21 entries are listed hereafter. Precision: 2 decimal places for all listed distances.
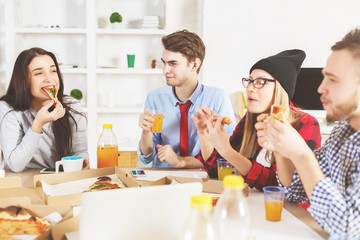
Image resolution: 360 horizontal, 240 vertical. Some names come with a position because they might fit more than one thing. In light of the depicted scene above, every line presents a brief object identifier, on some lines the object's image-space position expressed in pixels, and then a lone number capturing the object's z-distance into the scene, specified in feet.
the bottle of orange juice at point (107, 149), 6.23
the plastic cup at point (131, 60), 14.21
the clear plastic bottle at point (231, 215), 2.67
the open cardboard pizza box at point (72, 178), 4.23
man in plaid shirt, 3.50
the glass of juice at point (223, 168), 5.34
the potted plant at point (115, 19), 14.15
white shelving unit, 14.01
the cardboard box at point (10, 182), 4.96
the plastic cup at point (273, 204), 3.88
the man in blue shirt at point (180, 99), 7.77
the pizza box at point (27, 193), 4.60
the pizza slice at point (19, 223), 3.44
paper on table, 5.53
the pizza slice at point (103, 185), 4.63
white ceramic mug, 5.63
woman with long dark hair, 6.91
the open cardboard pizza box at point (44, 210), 3.73
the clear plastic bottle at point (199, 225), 2.31
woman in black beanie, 5.31
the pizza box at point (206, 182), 4.73
